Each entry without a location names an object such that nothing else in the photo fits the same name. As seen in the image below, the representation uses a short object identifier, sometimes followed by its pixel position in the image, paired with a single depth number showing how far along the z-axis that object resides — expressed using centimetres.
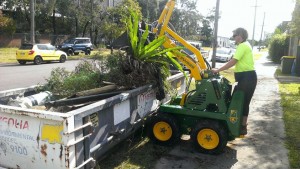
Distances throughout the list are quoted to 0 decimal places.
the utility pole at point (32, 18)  1749
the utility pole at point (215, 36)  1474
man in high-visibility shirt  405
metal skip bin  244
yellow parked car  1587
